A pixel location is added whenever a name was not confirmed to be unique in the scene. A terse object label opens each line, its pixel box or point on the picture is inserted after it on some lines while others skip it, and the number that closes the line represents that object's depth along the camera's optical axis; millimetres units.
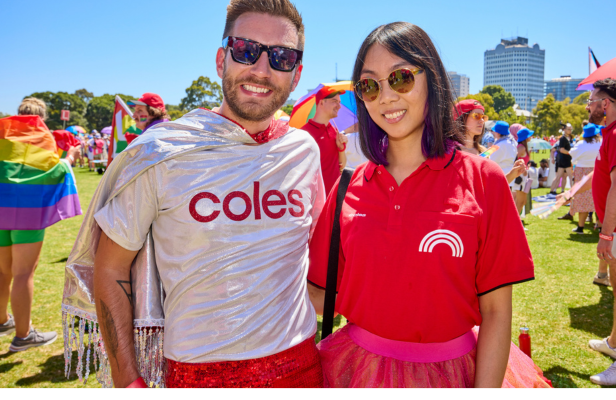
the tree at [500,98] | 92375
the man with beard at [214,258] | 1561
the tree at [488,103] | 54344
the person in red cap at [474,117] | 4836
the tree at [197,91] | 41972
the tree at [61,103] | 67000
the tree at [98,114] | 69438
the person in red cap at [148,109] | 5410
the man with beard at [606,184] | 3639
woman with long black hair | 1474
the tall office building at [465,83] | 165375
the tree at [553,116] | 59562
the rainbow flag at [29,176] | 4168
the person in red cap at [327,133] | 5316
